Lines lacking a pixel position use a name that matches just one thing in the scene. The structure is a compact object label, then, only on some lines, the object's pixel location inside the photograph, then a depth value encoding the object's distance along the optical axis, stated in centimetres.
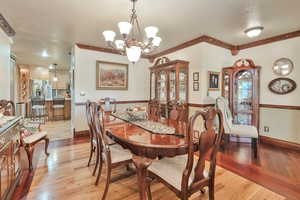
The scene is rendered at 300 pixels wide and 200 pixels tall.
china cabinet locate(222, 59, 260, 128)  365
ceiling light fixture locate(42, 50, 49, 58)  502
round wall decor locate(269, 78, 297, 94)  325
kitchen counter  647
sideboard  142
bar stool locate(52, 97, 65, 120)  630
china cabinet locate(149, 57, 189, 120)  383
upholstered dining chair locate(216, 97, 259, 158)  282
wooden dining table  130
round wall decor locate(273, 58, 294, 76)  328
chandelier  196
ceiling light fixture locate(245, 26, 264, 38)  288
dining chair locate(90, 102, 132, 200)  167
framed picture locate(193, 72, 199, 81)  362
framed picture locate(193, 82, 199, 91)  362
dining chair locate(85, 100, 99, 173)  220
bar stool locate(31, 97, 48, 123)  586
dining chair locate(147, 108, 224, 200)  118
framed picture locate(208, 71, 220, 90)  361
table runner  170
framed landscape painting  439
